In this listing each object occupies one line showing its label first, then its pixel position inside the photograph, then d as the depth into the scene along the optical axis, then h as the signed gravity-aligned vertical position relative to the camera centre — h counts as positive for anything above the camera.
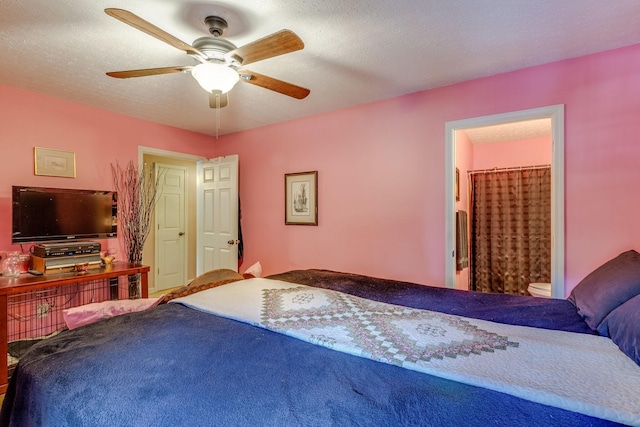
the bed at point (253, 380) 0.77 -0.49
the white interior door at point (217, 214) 4.00 -0.03
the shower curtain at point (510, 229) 3.91 -0.24
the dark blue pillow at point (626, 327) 1.01 -0.41
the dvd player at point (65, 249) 2.65 -0.32
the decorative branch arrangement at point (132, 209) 3.43 +0.03
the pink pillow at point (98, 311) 1.38 -0.46
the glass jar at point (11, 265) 2.58 -0.44
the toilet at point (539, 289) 3.28 -0.84
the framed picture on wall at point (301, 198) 3.57 +0.15
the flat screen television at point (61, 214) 2.63 -0.02
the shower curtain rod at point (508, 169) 3.94 +0.53
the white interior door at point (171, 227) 4.80 -0.25
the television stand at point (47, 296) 2.24 -0.78
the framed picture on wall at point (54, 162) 2.88 +0.47
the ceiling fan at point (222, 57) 1.52 +0.80
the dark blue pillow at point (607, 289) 1.31 -0.36
